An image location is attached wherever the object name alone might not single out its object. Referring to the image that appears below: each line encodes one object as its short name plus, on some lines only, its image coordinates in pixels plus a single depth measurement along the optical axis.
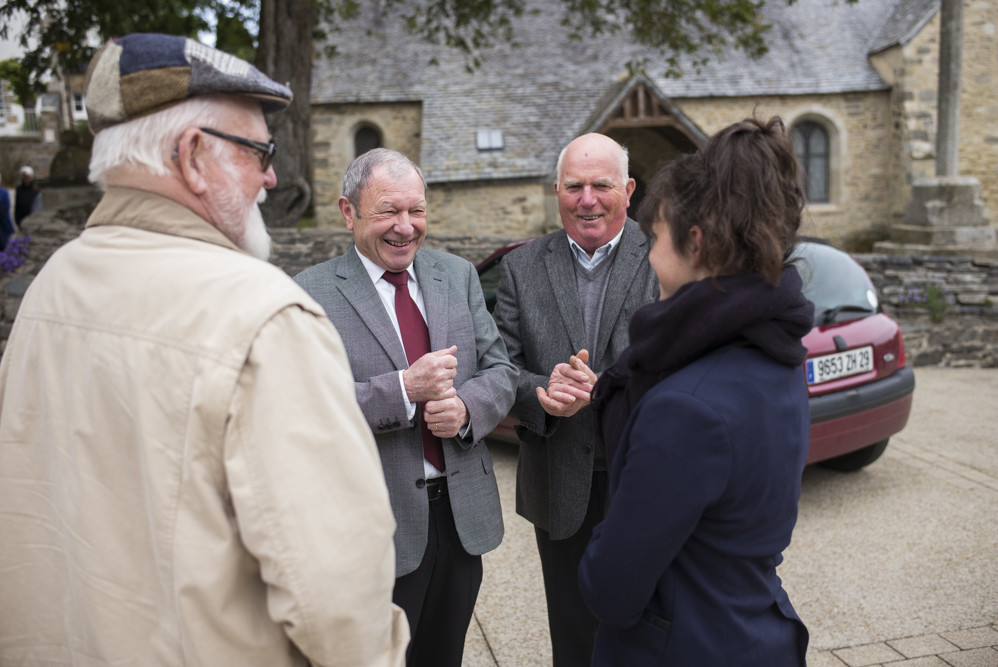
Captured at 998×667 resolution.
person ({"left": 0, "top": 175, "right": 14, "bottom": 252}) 11.80
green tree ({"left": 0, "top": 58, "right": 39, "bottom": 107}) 10.40
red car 4.35
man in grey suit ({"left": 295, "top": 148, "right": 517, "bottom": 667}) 2.18
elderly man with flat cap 1.14
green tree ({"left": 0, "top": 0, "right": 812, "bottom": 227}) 9.63
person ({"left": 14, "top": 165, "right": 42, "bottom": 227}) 14.77
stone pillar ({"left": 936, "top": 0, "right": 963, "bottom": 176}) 12.02
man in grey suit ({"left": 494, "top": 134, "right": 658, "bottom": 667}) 2.52
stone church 17.55
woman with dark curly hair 1.37
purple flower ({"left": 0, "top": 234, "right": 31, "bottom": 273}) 8.77
